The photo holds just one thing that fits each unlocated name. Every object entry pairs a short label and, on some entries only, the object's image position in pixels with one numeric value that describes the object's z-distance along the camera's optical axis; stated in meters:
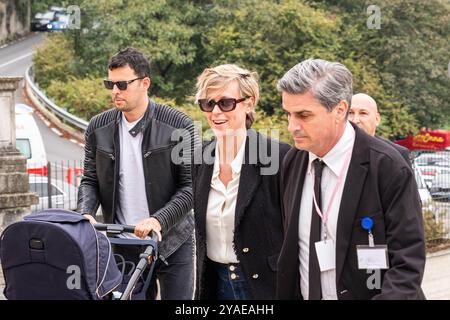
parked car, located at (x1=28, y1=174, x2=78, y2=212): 13.70
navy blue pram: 4.19
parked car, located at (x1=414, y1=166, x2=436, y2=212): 12.69
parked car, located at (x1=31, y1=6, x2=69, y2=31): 43.05
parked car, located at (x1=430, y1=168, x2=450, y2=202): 13.45
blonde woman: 4.57
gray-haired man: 3.60
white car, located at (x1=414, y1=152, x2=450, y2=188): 16.34
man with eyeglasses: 5.52
